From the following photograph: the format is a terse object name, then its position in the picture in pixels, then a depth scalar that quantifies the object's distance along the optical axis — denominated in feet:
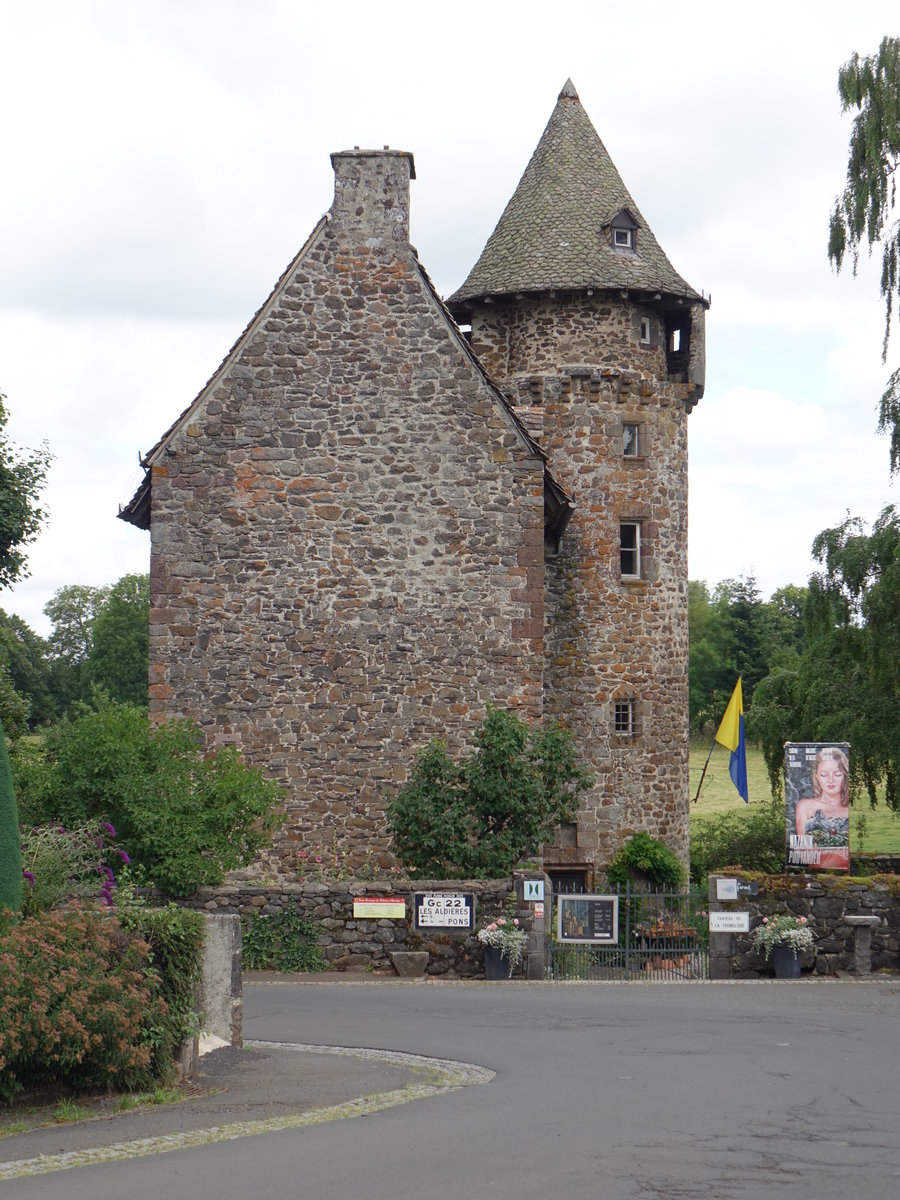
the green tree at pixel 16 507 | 110.22
